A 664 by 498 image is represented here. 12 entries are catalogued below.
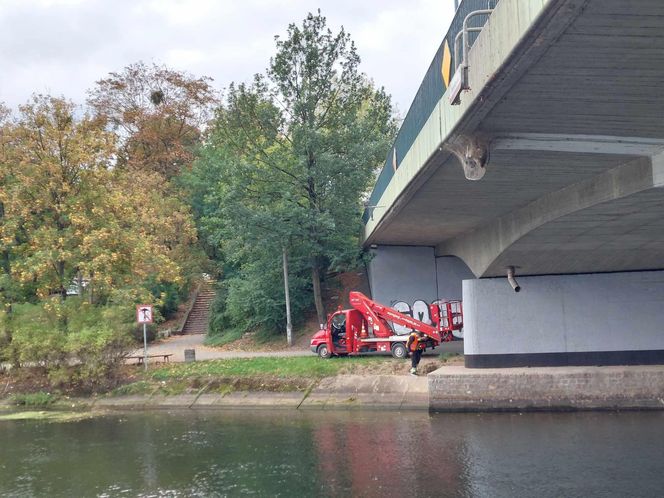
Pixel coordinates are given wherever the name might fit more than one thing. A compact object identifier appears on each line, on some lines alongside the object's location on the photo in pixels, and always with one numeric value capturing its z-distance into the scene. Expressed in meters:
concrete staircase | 37.66
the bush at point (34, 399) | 22.67
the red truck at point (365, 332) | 23.56
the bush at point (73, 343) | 22.53
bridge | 6.35
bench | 24.94
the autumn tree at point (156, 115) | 44.75
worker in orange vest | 21.11
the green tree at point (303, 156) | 26.86
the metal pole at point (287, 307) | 27.67
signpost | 23.55
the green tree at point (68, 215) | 23.88
